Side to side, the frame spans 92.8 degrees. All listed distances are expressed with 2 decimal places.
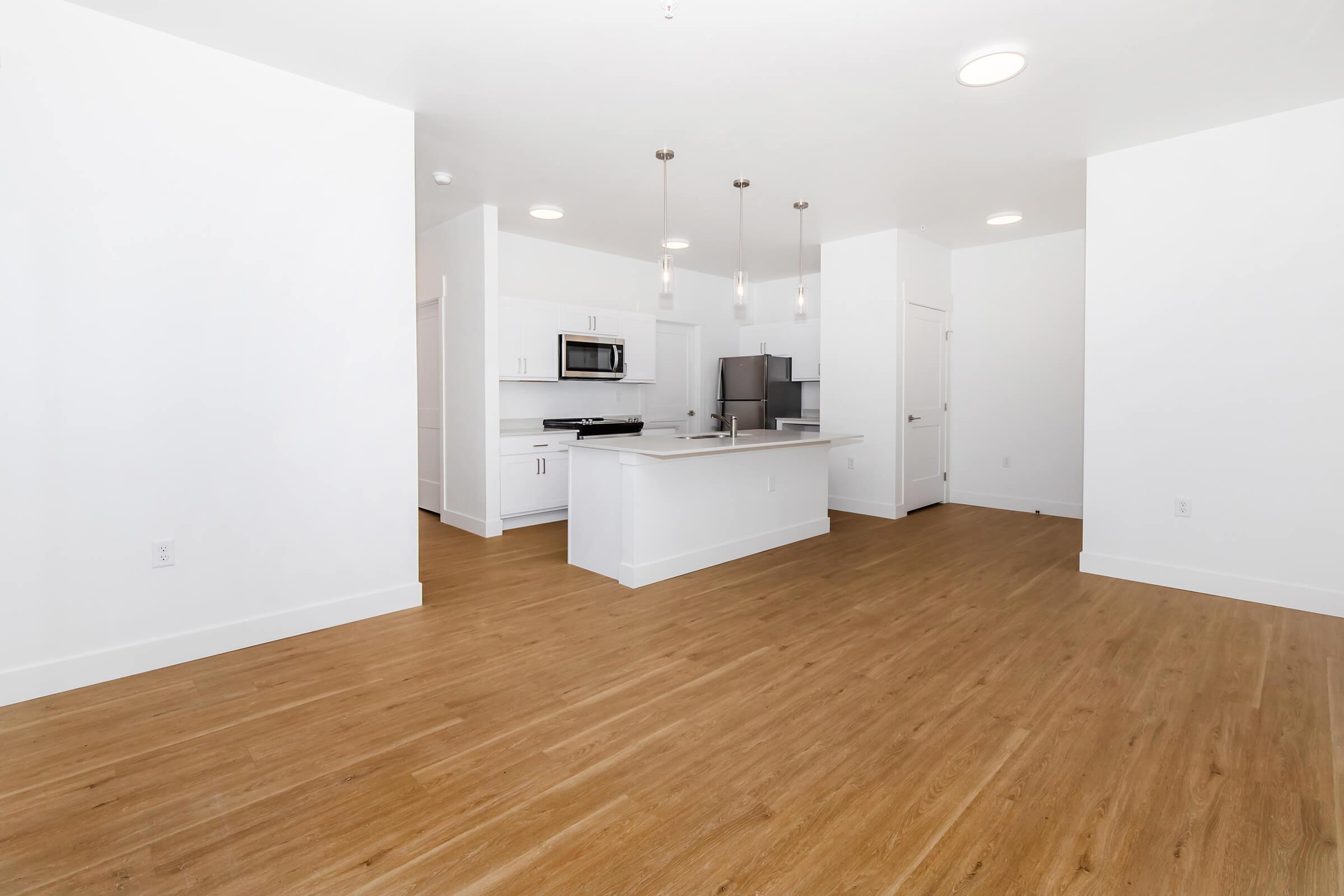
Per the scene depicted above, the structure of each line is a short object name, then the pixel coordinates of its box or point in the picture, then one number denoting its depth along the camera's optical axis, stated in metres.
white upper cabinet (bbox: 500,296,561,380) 5.59
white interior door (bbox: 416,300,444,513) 5.81
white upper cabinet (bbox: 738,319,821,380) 7.26
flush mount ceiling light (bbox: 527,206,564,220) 5.05
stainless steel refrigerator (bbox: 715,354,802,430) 7.19
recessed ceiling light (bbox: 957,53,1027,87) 2.81
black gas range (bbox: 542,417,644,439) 5.89
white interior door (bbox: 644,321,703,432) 7.31
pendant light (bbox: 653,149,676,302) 3.65
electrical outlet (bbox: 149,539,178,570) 2.70
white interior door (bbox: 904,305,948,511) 6.06
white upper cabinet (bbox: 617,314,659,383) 6.57
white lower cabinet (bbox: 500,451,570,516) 5.45
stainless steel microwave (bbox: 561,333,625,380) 5.93
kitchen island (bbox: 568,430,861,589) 3.85
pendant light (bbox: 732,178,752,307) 3.87
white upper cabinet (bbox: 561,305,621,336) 6.02
